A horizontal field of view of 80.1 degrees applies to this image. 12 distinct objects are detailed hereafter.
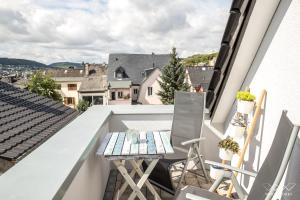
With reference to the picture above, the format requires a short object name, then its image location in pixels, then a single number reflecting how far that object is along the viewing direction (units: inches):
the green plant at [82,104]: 881.6
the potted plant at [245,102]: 80.0
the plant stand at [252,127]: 77.7
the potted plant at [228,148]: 85.4
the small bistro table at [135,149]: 63.4
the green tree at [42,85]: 909.9
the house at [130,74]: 894.9
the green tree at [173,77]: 742.7
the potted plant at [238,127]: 83.7
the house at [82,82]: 968.1
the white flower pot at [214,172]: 86.5
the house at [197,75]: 894.3
